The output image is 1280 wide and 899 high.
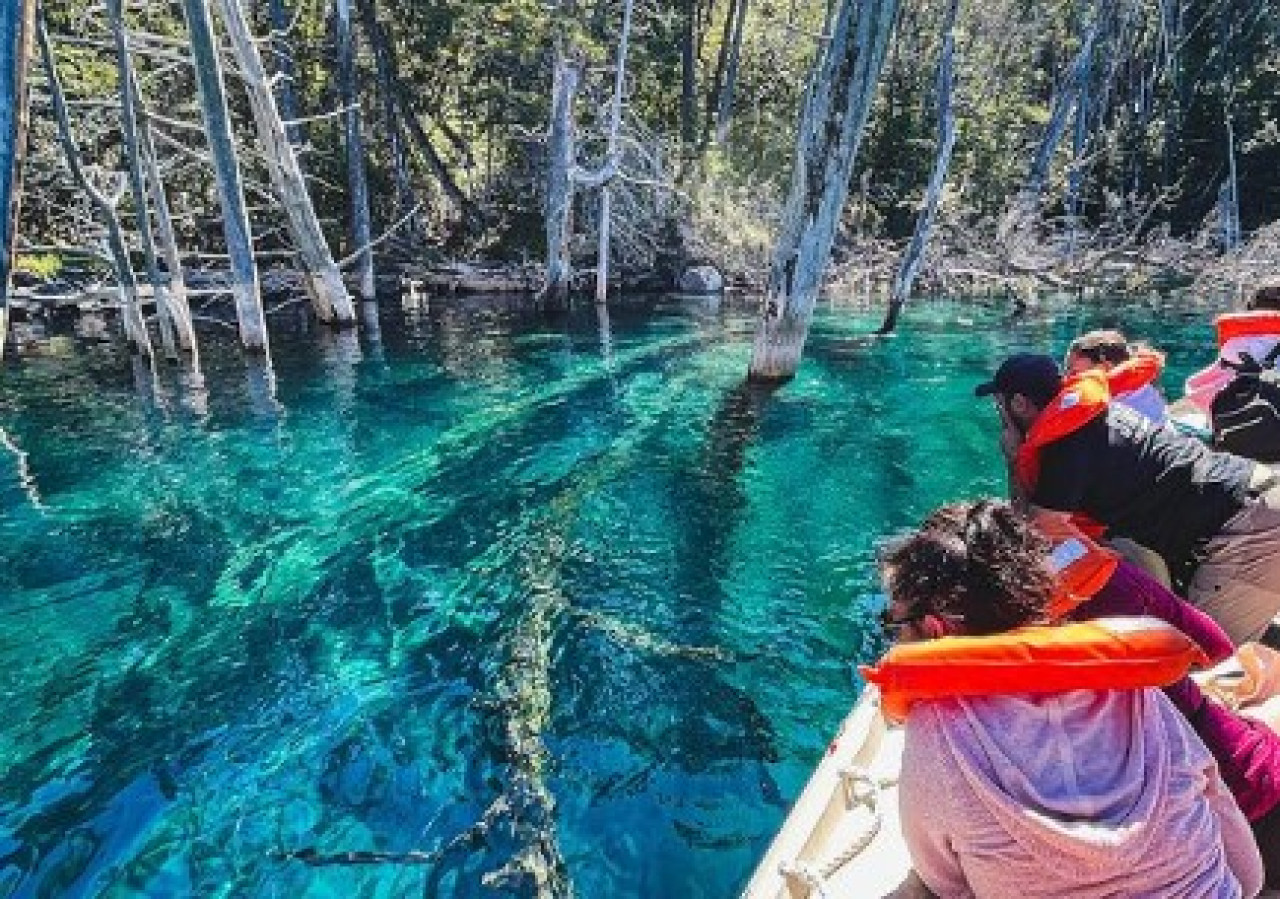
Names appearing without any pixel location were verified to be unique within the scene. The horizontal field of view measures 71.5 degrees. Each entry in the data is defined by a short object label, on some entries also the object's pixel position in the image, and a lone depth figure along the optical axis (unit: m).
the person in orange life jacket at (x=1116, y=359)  4.38
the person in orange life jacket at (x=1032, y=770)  1.90
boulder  26.14
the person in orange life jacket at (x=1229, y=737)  2.42
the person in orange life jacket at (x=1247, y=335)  4.50
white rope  2.82
